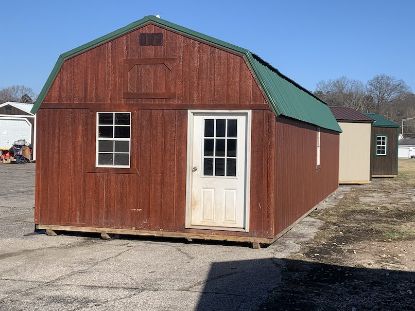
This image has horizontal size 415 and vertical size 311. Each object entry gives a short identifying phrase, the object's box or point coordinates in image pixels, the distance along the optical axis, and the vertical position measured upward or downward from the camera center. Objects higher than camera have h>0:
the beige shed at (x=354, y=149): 26.05 -0.14
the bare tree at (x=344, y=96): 103.31 +9.97
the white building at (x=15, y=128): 43.97 +1.02
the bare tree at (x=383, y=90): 109.50 +11.73
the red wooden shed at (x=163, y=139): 9.50 +0.07
